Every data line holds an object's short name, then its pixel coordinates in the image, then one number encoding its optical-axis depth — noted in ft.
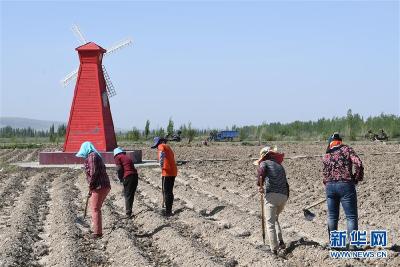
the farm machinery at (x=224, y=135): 156.25
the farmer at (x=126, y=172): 37.14
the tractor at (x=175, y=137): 135.07
